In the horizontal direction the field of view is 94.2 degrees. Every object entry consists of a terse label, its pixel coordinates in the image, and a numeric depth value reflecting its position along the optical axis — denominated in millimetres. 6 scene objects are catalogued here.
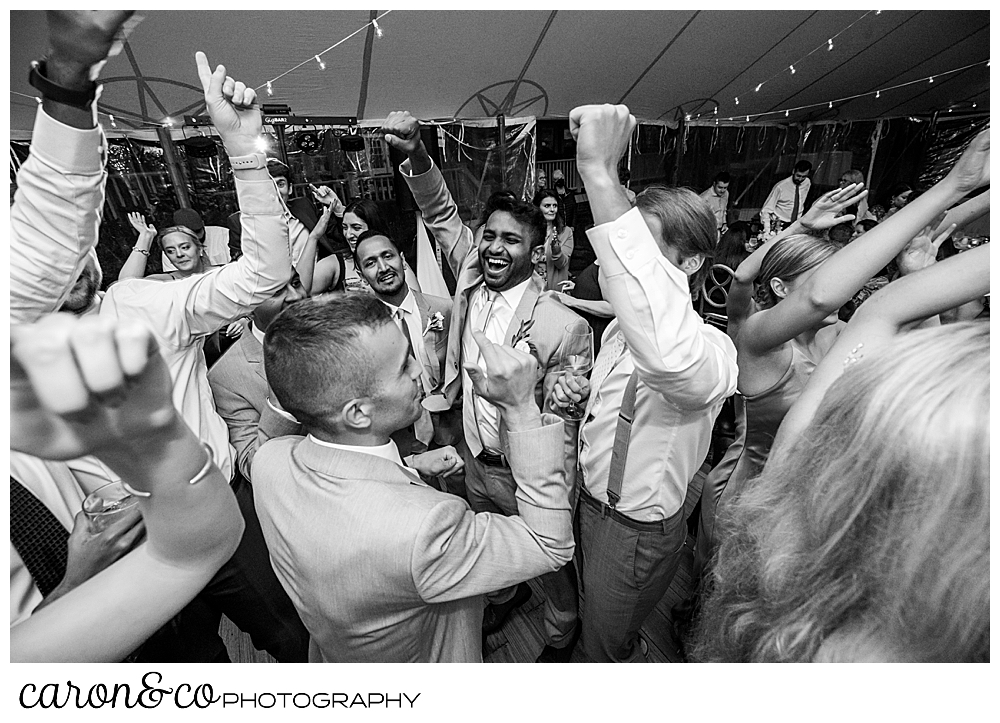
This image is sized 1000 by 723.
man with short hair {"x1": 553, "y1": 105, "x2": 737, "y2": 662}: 684
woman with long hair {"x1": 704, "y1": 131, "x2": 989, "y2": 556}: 759
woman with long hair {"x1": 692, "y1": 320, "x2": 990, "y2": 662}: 503
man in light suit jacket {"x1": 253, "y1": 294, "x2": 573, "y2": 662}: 670
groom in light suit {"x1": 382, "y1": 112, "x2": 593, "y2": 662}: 1029
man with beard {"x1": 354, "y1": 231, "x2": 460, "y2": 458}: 1102
